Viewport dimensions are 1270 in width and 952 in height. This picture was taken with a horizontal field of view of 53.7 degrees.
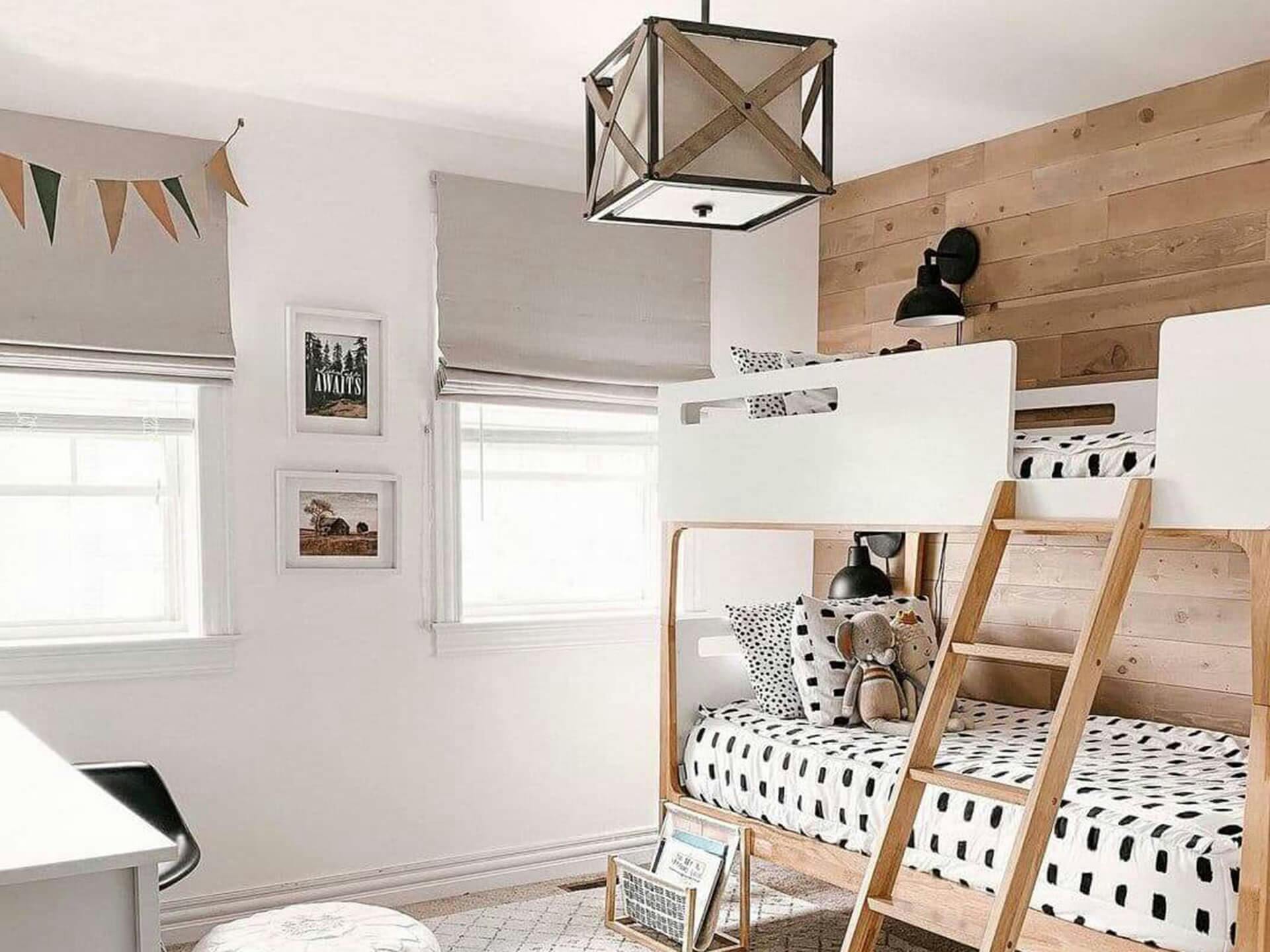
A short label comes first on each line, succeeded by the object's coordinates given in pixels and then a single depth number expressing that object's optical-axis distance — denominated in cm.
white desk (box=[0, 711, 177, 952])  156
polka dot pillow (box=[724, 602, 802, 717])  365
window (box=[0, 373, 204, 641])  344
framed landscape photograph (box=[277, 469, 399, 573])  370
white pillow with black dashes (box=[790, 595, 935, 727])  349
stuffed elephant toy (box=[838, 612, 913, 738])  340
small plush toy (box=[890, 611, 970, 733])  351
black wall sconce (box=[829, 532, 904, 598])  412
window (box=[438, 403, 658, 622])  409
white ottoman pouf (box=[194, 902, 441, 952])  245
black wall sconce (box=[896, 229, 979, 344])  386
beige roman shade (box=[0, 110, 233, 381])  332
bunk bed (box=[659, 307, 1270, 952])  227
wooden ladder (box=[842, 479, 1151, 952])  230
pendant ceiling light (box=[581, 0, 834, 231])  211
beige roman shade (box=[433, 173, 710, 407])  395
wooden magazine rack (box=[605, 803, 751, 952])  330
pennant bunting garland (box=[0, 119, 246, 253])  330
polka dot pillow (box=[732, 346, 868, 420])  344
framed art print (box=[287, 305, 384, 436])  371
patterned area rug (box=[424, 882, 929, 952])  348
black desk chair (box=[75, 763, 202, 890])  306
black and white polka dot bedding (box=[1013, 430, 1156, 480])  249
